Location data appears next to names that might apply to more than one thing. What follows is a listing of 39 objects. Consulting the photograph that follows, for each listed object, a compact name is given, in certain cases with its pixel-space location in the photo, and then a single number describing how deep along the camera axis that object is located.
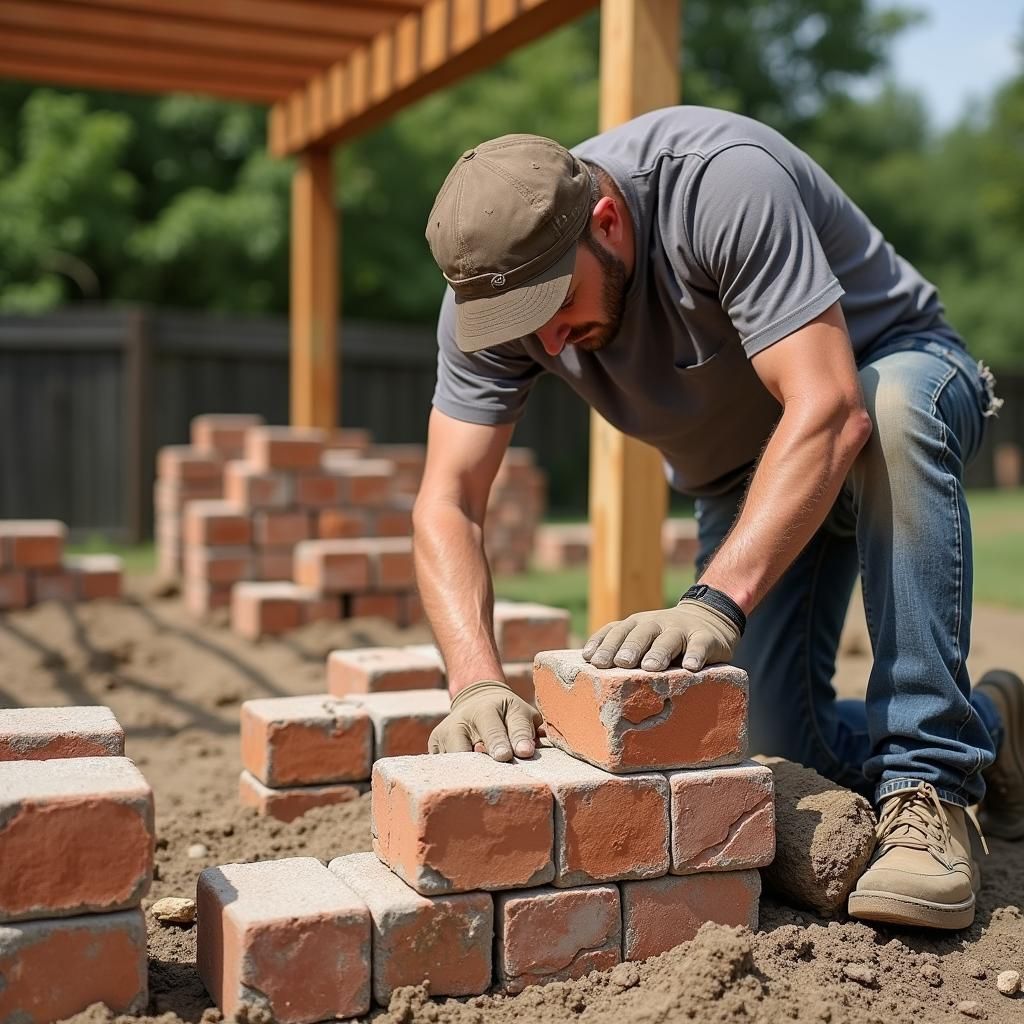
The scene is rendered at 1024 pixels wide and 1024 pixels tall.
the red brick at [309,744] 3.11
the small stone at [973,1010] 2.20
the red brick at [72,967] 1.92
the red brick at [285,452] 6.71
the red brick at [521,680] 3.49
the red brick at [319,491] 6.83
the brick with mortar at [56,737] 2.32
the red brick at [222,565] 6.68
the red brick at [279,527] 6.80
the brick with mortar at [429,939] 2.11
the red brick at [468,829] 2.12
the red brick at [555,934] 2.19
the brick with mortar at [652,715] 2.20
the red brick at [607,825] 2.20
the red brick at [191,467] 7.59
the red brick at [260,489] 6.75
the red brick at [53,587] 6.51
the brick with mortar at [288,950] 2.01
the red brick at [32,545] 6.41
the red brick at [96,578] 6.65
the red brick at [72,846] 1.89
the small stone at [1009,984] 2.29
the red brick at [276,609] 6.04
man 2.38
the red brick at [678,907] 2.28
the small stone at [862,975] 2.24
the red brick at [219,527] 6.68
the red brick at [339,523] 6.89
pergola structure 4.21
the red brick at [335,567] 6.15
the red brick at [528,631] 4.09
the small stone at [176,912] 2.53
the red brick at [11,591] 6.42
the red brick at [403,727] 3.15
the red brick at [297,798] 3.15
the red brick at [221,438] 7.74
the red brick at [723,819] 2.26
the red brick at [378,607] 6.31
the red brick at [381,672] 3.54
